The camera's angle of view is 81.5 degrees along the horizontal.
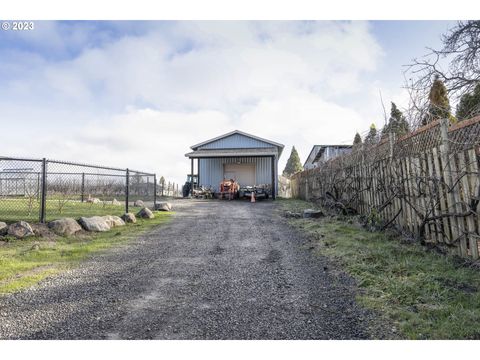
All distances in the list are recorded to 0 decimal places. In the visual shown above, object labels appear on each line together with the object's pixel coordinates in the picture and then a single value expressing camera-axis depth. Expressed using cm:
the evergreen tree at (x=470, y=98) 737
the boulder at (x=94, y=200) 1258
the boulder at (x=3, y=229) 566
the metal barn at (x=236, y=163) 2189
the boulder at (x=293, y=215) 962
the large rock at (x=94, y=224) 679
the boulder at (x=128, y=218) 838
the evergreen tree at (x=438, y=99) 493
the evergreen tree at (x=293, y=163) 6125
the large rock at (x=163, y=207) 1173
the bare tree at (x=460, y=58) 838
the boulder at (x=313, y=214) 920
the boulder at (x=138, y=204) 1252
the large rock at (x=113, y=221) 756
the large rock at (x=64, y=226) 619
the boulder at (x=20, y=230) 564
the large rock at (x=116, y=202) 1188
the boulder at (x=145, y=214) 938
